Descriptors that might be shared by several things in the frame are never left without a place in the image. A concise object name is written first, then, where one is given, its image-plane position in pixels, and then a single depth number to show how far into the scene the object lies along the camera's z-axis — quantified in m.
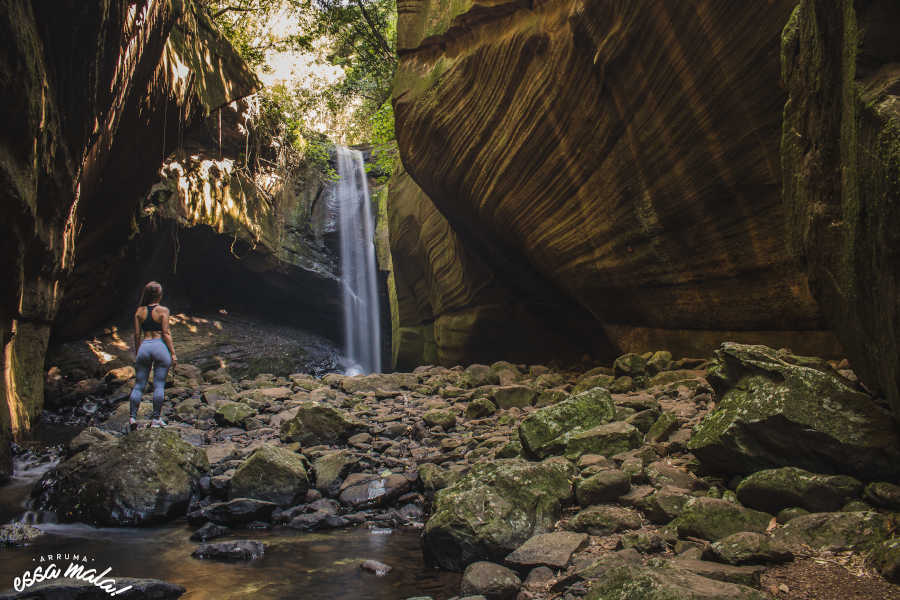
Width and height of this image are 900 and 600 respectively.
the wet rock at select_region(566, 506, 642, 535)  2.89
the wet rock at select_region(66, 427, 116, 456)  5.36
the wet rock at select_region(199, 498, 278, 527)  4.08
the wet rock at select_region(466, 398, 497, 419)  6.61
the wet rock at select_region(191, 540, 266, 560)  3.38
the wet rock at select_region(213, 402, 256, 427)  7.09
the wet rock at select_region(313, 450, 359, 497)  4.72
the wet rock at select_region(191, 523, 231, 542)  3.76
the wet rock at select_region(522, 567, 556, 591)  2.47
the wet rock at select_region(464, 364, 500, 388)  9.18
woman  6.49
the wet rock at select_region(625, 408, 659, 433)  4.27
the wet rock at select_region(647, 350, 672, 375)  6.63
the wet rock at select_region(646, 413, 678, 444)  3.94
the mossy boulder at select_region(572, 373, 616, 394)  6.80
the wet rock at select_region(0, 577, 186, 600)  2.52
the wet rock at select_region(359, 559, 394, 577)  3.11
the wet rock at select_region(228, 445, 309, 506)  4.44
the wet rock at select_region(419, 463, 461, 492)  4.46
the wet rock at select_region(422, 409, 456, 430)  6.38
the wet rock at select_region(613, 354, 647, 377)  6.84
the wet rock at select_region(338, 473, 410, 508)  4.41
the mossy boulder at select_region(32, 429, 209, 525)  4.11
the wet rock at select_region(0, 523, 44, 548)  3.55
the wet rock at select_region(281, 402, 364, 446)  5.94
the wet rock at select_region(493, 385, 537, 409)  6.94
